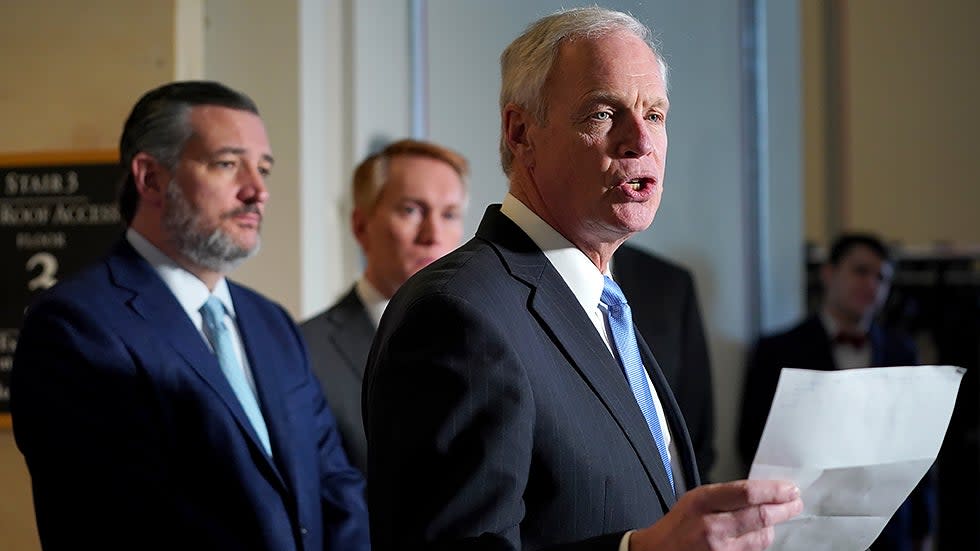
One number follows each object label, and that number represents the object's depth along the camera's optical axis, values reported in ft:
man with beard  6.73
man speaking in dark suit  4.44
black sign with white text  10.17
